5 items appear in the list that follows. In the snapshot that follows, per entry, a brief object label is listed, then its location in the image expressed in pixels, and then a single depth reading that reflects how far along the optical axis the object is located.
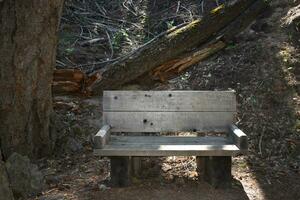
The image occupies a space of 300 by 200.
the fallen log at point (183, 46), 7.64
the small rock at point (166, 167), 5.47
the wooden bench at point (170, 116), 5.03
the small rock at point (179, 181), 5.06
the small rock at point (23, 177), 4.83
